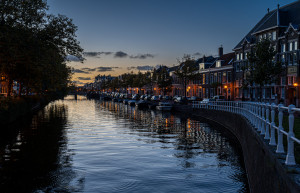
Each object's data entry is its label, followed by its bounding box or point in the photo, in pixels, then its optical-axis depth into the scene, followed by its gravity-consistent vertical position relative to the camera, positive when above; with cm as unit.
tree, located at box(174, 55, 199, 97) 7438 +678
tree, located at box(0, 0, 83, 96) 2620 +567
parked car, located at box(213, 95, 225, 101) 7218 +5
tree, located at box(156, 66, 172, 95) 10006 +551
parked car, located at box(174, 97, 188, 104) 6844 -63
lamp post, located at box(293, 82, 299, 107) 4946 +145
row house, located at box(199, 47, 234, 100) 7769 +535
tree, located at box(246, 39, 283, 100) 4281 +467
